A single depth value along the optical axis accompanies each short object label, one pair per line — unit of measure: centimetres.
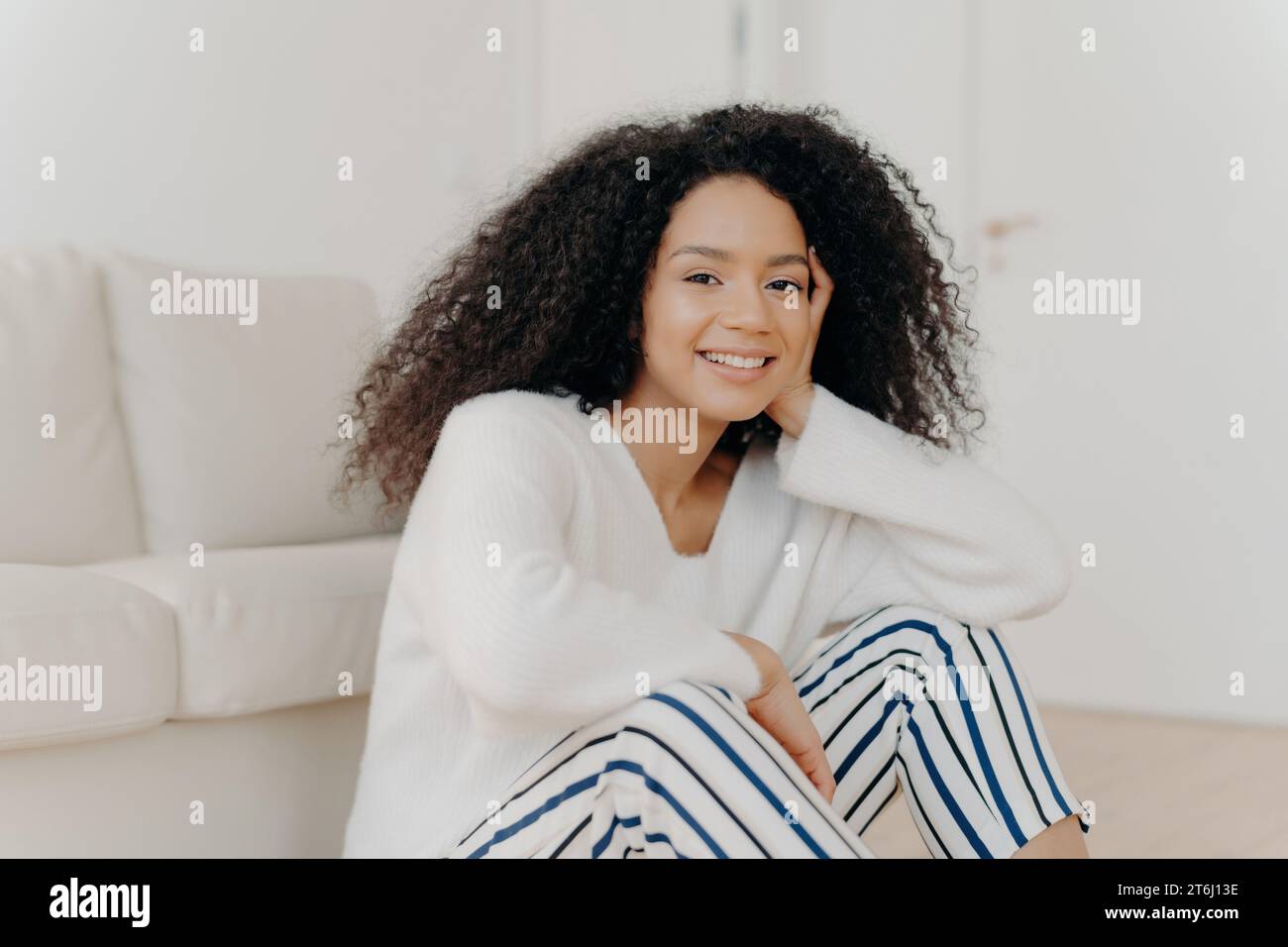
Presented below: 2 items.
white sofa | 133
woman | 110
